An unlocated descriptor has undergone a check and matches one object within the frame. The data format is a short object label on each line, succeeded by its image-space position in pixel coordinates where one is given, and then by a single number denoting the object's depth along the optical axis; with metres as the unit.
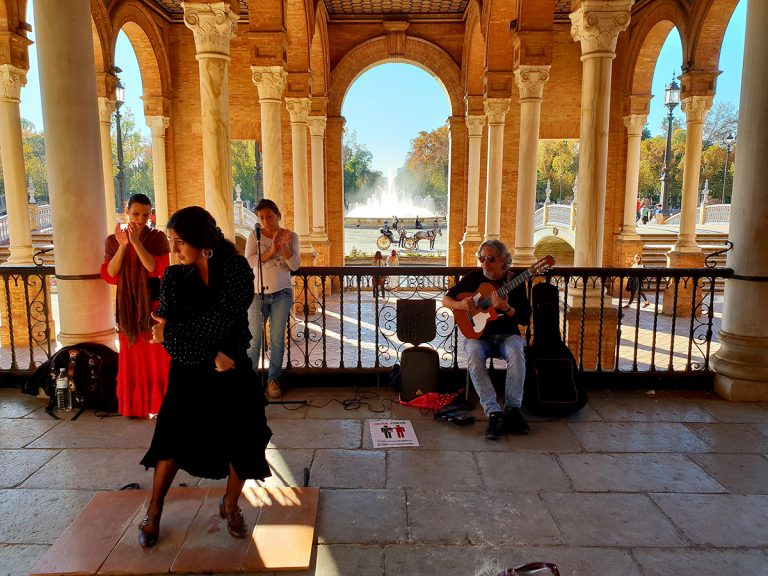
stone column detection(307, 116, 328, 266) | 16.17
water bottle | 4.66
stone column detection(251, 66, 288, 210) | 9.89
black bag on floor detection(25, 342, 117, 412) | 4.68
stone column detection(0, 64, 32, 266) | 9.79
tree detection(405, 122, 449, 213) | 57.38
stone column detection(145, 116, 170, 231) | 16.62
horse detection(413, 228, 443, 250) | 29.95
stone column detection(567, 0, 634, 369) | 6.76
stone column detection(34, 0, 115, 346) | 4.60
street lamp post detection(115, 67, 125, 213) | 14.68
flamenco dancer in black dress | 2.66
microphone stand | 4.69
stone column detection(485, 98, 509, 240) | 13.17
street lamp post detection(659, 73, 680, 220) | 16.91
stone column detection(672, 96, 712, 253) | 13.41
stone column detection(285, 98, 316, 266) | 13.34
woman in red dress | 4.12
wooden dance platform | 2.65
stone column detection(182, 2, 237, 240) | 6.66
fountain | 51.81
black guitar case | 4.59
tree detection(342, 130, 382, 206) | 66.44
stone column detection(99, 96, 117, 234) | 12.95
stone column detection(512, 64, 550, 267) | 9.52
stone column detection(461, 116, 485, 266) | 16.11
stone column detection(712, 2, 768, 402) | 4.82
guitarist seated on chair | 4.51
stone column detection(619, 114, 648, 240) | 16.11
